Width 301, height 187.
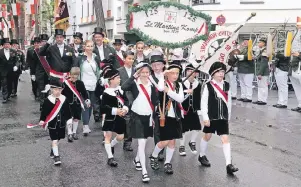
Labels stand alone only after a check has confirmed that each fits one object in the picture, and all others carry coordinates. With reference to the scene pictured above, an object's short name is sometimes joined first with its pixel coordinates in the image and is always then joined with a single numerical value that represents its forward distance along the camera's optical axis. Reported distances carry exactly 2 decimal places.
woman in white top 9.95
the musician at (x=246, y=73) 15.79
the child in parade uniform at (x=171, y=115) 6.87
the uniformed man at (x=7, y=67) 16.02
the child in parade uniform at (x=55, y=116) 7.54
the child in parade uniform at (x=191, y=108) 8.12
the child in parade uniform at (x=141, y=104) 6.82
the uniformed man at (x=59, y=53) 10.91
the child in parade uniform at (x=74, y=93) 9.27
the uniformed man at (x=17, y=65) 16.95
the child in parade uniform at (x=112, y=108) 7.54
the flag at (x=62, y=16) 17.48
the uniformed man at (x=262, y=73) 14.95
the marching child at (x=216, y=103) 7.17
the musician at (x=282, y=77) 14.14
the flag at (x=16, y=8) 38.31
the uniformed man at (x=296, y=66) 13.33
